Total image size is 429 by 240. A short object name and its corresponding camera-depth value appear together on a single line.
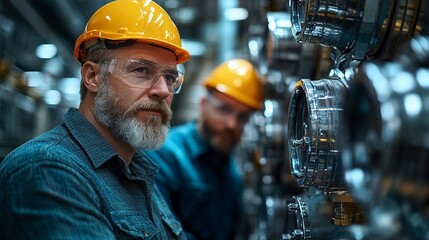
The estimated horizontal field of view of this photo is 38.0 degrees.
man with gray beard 1.51
